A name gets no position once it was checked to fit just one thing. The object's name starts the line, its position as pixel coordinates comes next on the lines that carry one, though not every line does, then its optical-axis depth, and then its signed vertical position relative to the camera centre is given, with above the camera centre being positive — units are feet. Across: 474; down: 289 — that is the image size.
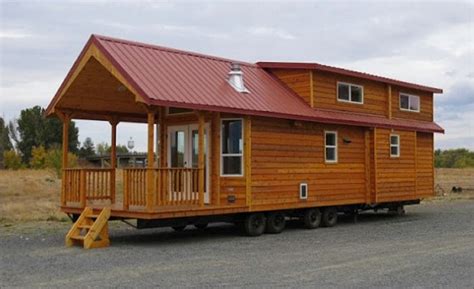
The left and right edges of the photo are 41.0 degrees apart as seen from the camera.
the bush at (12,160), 206.49 +2.14
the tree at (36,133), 224.94 +12.18
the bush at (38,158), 195.05 +2.72
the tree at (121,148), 244.83 +7.24
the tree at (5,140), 197.97 +10.02
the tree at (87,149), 237.12 +6.76
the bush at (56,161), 121.60 +1.10
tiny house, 43.09 +2.18
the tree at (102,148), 271.28 +8.18
